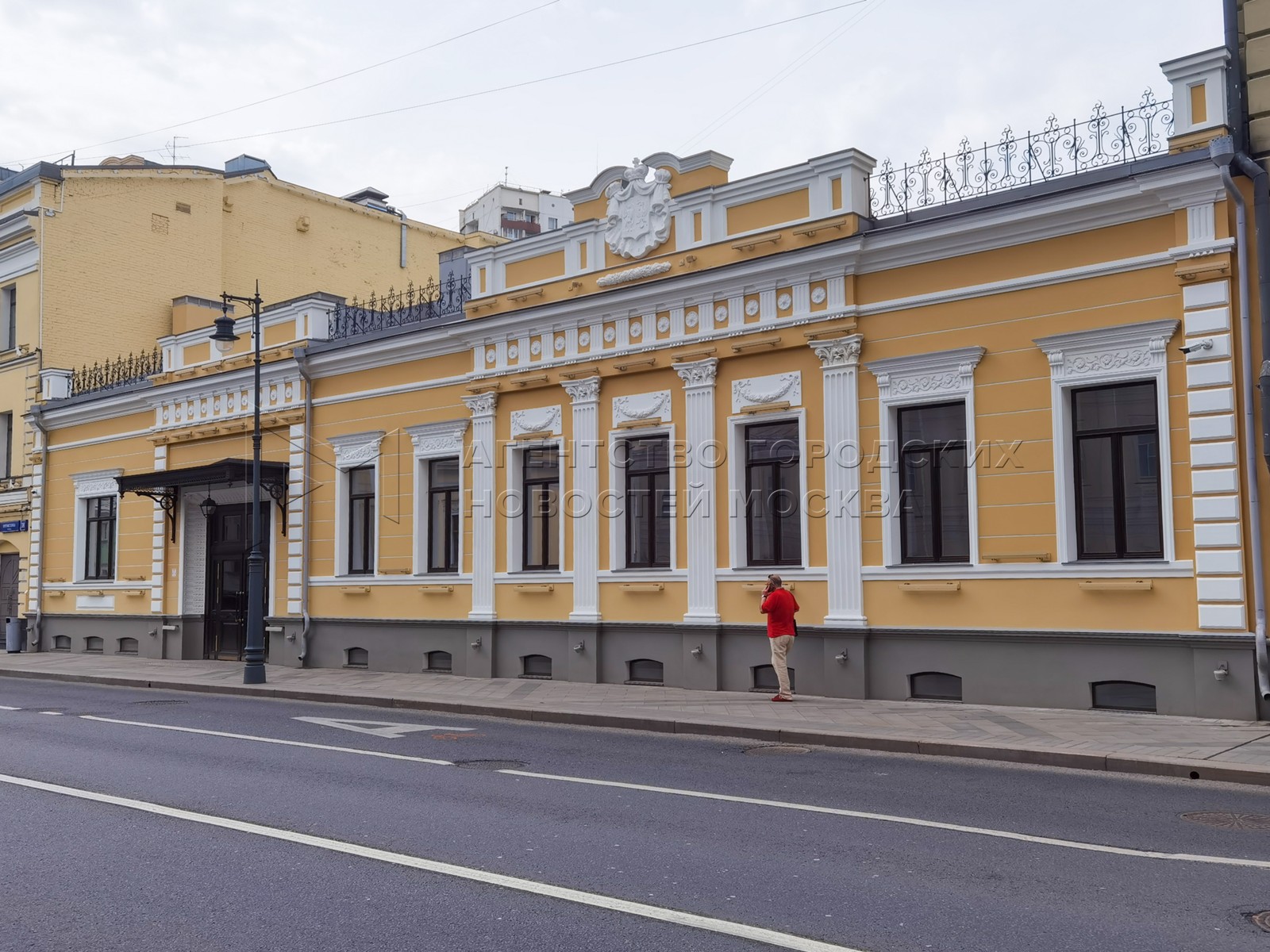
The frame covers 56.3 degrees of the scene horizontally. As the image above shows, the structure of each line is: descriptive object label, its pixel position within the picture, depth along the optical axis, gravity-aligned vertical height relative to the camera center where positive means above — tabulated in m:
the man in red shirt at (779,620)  15.83 -0.63
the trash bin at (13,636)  30.53 -1.51
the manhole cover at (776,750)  12.19 -1.84
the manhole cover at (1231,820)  8.13 -1.75
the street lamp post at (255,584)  20.69 -0.14
